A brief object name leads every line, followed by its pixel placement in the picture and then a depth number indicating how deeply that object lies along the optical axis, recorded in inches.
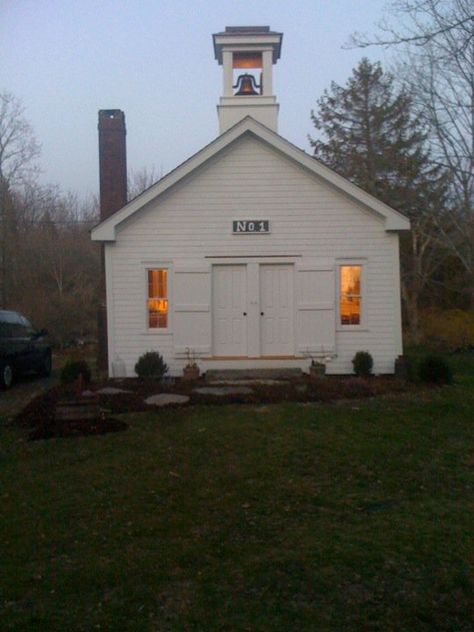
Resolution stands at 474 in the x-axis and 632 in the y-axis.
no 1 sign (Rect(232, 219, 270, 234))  644.7
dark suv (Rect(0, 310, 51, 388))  658.2
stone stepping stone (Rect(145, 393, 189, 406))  501.7
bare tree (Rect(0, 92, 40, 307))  1402.6
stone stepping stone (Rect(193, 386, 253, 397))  533.6
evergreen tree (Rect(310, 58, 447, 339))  1288.1
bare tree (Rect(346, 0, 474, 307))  987.3
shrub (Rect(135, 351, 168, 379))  625.0
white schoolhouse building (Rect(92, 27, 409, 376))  643.5
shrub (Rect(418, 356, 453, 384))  587.8
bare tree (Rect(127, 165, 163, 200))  1920.8
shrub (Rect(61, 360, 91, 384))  595.8
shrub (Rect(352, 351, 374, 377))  634.2
